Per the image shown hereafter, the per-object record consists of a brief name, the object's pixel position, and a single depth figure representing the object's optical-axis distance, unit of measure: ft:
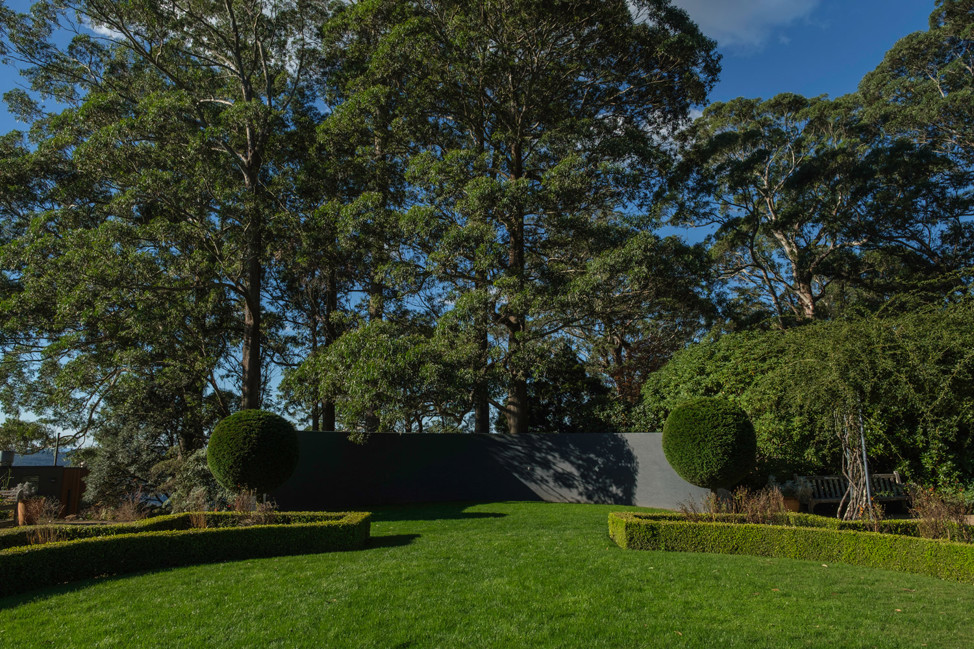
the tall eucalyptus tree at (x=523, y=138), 46.34
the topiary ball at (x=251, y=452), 33.53
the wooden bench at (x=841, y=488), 34.88
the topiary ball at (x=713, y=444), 32.30
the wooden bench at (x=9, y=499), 41.20
